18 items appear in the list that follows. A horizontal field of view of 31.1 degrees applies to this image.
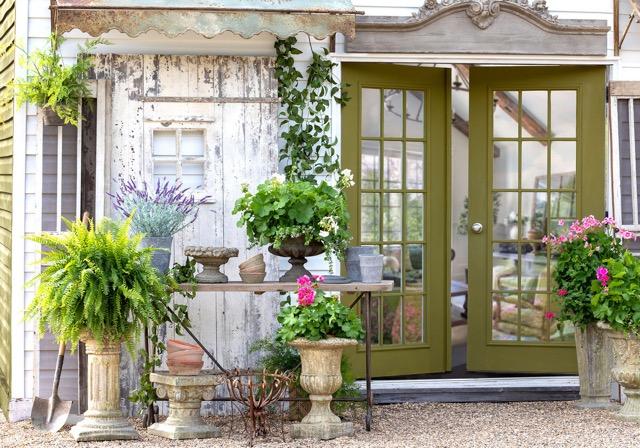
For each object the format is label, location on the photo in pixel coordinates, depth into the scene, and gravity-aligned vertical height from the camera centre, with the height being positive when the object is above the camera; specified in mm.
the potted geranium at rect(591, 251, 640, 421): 6816 -347
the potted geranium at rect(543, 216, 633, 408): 7176 -209
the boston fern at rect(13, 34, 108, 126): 6938 +1067
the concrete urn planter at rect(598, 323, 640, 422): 6867 -666
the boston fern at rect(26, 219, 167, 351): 6074 -138
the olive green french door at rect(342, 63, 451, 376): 7754 +360
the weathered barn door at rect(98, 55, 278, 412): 7145 +729
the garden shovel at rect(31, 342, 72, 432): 6701 -893
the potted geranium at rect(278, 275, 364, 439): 6289 -456
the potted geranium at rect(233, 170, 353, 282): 6504 +233
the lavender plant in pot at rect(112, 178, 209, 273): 6570 +265
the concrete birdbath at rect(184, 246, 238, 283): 6535 +9
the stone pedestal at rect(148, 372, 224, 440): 6328 -796
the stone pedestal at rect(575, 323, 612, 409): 7273 -680
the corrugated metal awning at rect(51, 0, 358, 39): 6562 +1407
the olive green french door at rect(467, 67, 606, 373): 7875 +372
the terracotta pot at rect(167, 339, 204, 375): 6348 -542
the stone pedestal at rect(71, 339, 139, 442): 6273 -761
